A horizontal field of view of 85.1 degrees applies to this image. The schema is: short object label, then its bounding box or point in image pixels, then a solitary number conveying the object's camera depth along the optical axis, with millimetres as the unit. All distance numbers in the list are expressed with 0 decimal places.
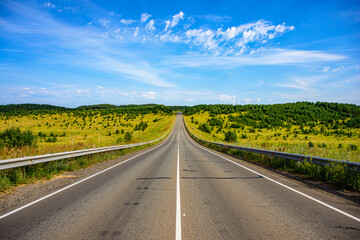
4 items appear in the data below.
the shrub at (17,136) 28855
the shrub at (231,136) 46759
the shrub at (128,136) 37247
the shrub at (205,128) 74675
